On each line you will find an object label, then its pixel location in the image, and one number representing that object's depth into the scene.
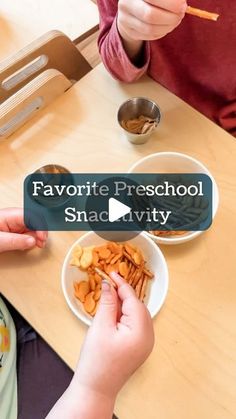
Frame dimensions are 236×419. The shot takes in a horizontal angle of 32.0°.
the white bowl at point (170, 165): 0.67
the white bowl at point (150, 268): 0.59
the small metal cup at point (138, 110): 0.71
